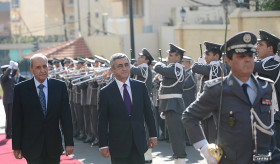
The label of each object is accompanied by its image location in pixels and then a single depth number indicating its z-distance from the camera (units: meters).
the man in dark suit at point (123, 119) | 7.39
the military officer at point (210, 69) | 8.81
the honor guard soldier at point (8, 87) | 16.45
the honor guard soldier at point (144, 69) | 12.23
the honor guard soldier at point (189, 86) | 13.57
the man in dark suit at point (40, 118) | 7.65
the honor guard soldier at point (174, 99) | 10.70
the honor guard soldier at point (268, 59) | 7.89
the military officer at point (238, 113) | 5.12
